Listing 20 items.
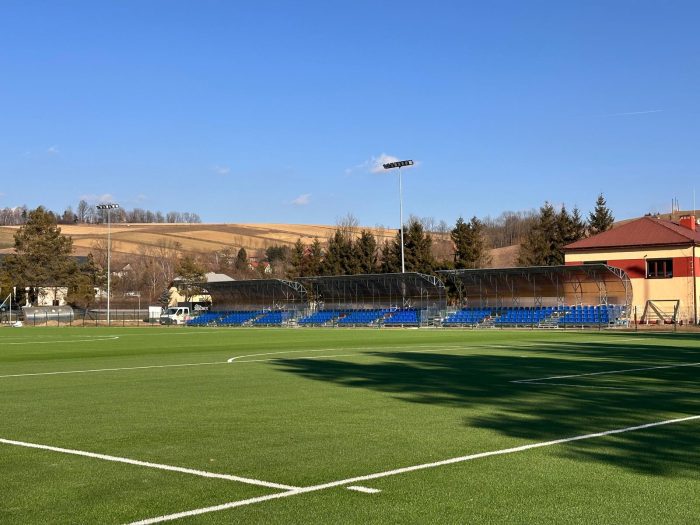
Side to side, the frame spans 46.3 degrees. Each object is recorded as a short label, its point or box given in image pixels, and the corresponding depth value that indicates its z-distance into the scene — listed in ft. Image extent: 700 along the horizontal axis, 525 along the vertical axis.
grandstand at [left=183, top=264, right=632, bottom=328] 217.15
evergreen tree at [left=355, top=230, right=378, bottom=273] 355.97
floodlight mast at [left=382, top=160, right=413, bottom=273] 258.08
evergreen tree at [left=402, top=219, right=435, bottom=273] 325.01
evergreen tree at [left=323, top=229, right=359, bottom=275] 357.41
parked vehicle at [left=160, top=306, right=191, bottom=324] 311.68
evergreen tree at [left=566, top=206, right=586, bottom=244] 331.57
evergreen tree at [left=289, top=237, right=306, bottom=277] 380.99
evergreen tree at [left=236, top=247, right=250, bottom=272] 526.94
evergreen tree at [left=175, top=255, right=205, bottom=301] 403.95
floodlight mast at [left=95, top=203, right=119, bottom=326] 322.34
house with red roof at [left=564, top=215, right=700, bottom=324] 224.74
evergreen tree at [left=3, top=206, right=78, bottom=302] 374.43
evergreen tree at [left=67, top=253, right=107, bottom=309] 384.06
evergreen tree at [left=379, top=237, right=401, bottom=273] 335.77
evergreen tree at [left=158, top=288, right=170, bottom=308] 408.26
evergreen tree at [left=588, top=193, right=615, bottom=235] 332.80
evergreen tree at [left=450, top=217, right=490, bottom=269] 324.60
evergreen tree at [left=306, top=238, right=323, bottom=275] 371.76
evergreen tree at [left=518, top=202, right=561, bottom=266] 329.72
